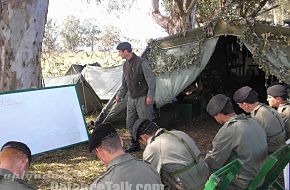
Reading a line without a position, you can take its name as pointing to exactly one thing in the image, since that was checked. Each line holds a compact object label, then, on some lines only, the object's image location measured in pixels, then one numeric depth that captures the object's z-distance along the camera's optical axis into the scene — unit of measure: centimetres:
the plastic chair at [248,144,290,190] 345
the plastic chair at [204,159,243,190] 299
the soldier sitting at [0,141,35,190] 253
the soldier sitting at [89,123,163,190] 270
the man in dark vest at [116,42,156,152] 679
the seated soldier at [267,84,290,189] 543
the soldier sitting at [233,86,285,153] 475
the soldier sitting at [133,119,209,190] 341
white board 628
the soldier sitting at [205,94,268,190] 384
